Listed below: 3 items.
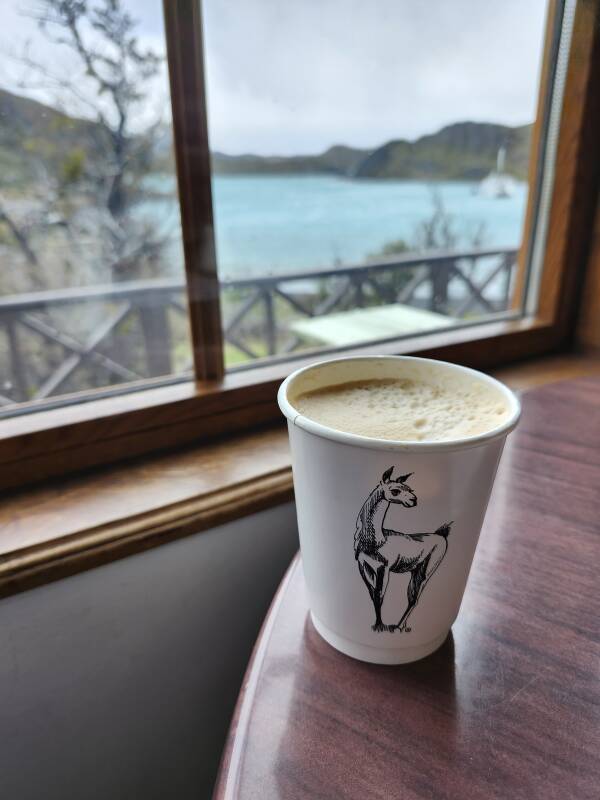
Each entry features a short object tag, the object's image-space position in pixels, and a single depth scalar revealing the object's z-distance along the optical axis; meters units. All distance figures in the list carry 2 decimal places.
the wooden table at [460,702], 0.32
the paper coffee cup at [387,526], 0.32
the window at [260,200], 0.68
